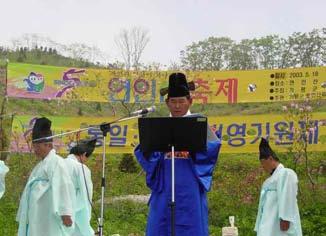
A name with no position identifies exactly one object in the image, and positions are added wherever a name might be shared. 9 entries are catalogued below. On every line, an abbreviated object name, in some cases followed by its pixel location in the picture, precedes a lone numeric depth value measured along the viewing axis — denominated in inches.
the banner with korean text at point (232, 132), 435.2
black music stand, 161.3
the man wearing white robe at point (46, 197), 216.8
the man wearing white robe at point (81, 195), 277.5
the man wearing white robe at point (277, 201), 249.9
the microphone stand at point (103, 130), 203.9
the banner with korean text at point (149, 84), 440.8
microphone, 177.7
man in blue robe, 171.9
